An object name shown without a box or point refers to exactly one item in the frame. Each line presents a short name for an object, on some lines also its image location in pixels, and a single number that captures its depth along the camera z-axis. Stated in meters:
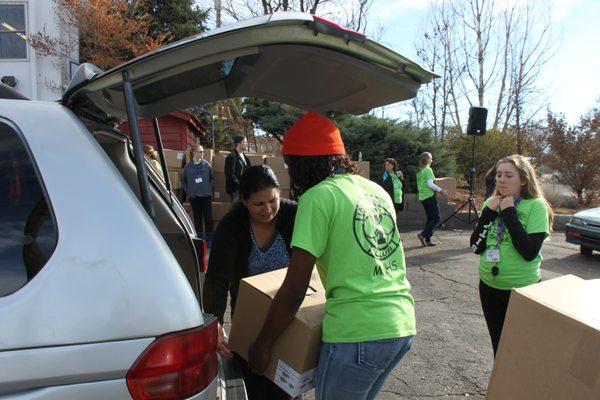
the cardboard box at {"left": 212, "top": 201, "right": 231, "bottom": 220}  8.76
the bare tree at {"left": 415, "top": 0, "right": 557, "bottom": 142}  24.33
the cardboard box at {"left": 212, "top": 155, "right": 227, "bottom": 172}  9.00
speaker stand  10.73
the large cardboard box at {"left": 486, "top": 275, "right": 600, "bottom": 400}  1.38
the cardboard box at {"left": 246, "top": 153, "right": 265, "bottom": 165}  9.32
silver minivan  1.19
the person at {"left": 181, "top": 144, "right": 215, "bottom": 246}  7.91
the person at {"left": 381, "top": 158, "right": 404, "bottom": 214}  9.70
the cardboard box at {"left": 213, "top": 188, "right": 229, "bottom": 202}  9.12
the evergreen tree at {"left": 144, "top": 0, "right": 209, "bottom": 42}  14.70
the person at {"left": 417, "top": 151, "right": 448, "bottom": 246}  8.40
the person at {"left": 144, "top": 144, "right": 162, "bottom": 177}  6.40
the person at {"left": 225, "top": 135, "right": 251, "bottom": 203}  8.09
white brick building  11.67
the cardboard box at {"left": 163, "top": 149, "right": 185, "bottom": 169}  8.75
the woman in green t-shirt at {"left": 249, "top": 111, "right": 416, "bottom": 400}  1.58
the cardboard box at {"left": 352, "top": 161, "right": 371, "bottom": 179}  9.91
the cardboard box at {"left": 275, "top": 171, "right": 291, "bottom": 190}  9.21
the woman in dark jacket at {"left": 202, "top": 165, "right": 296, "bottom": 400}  2.14
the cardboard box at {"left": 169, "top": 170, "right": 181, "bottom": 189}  8.61
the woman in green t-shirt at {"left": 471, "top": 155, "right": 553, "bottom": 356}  2.63
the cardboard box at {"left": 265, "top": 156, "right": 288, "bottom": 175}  9.39
